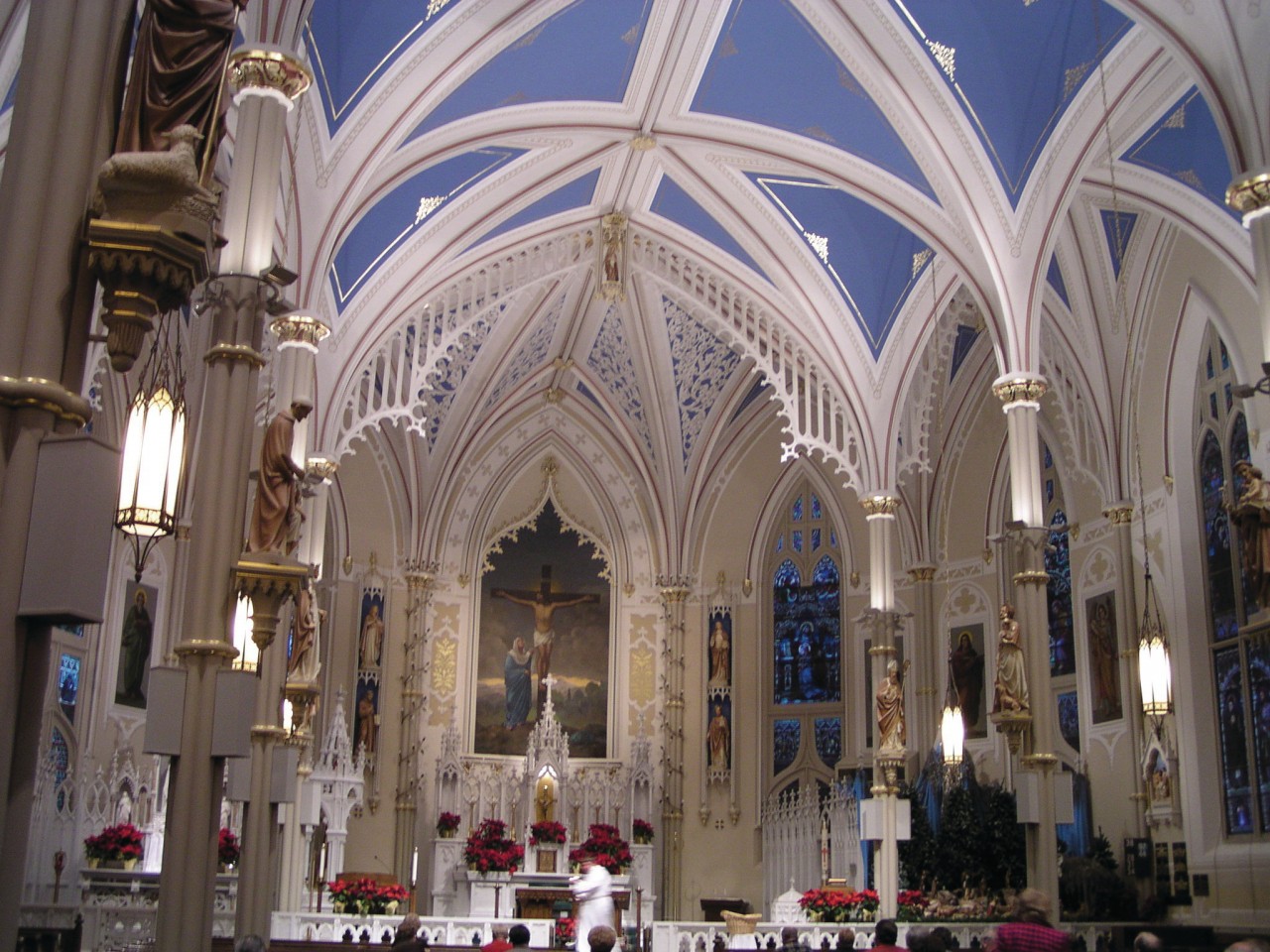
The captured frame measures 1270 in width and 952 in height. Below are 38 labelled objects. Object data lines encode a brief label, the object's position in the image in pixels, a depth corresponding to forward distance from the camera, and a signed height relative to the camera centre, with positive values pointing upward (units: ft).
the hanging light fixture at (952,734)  53.93 +4.18
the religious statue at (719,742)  76.02 +5.21
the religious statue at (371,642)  74.02 +10.05
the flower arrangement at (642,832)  73.20 +0.13
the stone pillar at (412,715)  71.05 +6.10
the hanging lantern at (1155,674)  44.60 +5.55
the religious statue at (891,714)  54.90 +5.04
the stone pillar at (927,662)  69.31 +9.14
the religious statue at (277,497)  32.60 +7.94
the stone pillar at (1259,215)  33.91 +15.67
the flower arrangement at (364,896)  51.42 -2.54
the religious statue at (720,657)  77.82 +10.11
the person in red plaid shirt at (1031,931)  19.79 -1.28
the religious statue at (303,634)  46.78 +6.57
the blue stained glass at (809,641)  76.59 +11.14
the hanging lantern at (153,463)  31.12 +8.35
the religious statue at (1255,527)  30.78 +7.21
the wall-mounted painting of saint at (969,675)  68.64 +8.33
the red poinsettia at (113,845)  50.60 -0.80
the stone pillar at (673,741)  73.61 +5.22
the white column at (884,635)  54.83 +8.79
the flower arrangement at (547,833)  67.97 -0.03
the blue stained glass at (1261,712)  51.26 +5.12
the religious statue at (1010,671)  45.96 +5.74
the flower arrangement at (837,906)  51.47 -2.54
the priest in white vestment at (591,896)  35.12 -1.60
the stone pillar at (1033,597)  44.98 +8.44
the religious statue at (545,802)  73.00 +1.60
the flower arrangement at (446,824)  70.74 +0.31
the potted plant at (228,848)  51.90 -0.84
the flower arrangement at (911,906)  50.83 -2.49
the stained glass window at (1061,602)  64.18 +11.36
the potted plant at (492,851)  63.98 -0.92
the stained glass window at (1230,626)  52.01 +8.75
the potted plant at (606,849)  65.33 -0.76
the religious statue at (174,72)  15.10 +8.32
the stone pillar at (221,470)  26.51 +7.81
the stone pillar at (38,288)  13.32 +5.44
